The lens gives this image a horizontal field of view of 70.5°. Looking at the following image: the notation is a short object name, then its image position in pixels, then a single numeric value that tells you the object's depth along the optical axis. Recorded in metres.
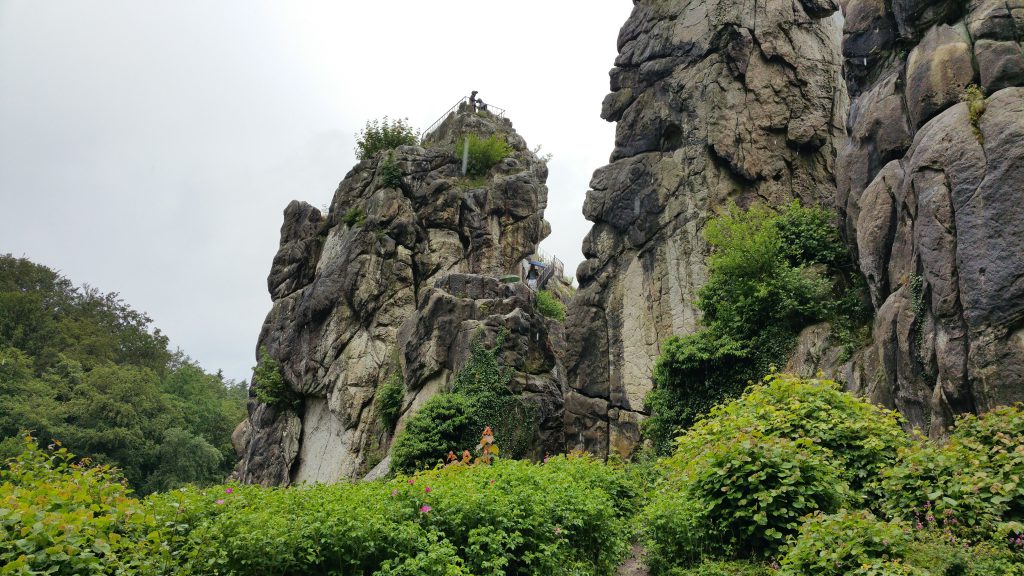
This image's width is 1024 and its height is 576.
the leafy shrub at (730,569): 8.34
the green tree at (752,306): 17.52
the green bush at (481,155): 33.94
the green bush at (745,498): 8.53
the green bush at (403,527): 7.30
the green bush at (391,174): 31.38
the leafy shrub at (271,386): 30.20
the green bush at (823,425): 9.51
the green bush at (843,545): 6.96
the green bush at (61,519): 5.59
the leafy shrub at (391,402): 25.22
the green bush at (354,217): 31.41
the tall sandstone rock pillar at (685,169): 22.05
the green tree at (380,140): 35.19
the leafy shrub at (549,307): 31.89
